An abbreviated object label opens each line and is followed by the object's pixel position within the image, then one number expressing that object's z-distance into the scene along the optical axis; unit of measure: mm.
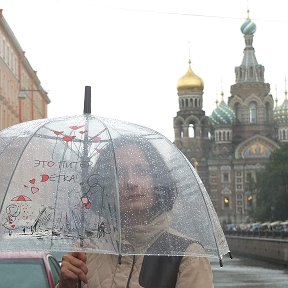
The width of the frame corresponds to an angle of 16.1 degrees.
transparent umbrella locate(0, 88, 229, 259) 4352
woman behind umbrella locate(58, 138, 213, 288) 3945
